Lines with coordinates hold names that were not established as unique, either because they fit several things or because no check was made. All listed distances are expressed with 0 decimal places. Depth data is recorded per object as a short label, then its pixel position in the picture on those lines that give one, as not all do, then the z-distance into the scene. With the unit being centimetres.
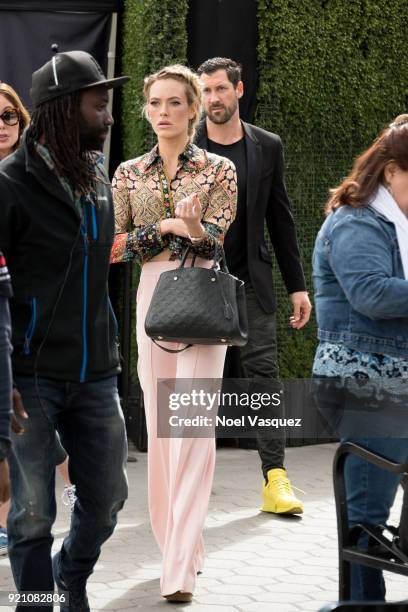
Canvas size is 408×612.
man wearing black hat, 669
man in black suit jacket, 1187
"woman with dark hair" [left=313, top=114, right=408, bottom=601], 683
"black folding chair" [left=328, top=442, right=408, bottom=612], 607
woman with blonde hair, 880
